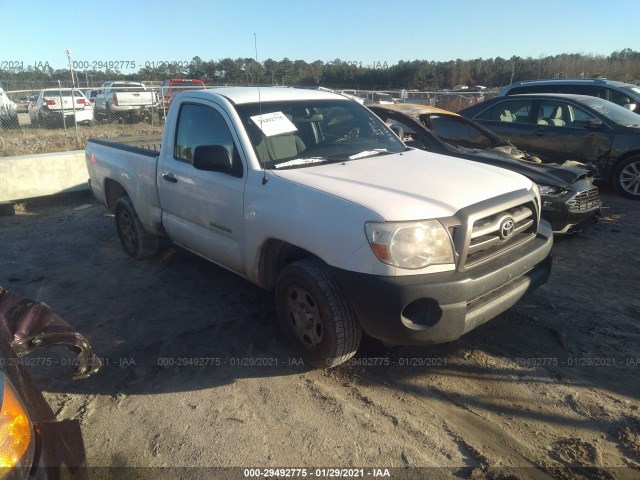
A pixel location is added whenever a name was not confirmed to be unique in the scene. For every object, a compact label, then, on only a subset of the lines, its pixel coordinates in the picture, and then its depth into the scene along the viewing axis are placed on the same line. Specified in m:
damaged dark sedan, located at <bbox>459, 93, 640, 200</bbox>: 7.60
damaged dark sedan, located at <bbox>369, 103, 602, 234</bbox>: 5.36
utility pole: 12.45
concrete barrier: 7.68
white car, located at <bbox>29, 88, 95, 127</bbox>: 16.05
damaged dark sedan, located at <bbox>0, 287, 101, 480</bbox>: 1.56
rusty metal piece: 2.08
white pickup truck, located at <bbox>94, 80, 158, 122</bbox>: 17.45
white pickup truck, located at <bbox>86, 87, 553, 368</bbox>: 2.80
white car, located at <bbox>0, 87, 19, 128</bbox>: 14.60
